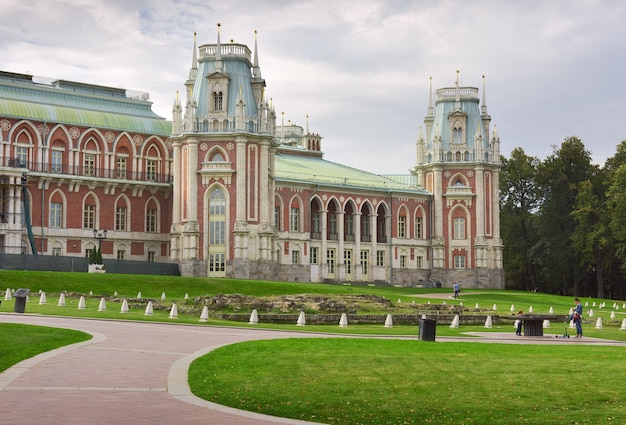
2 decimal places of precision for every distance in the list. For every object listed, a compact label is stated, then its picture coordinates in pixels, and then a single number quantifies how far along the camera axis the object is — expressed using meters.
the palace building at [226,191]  80.81
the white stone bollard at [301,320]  42.14
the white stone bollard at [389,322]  43.53
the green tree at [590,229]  92.69
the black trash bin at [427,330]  31.20
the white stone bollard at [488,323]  45.89
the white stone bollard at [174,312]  42.06
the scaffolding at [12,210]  77.50
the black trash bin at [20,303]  38.94
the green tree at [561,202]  99.56
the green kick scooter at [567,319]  50.12
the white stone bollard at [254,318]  41.72
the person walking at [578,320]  39.13
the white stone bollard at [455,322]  44.62
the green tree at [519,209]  106.69
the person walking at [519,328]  39.81
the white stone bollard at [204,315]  41.42
